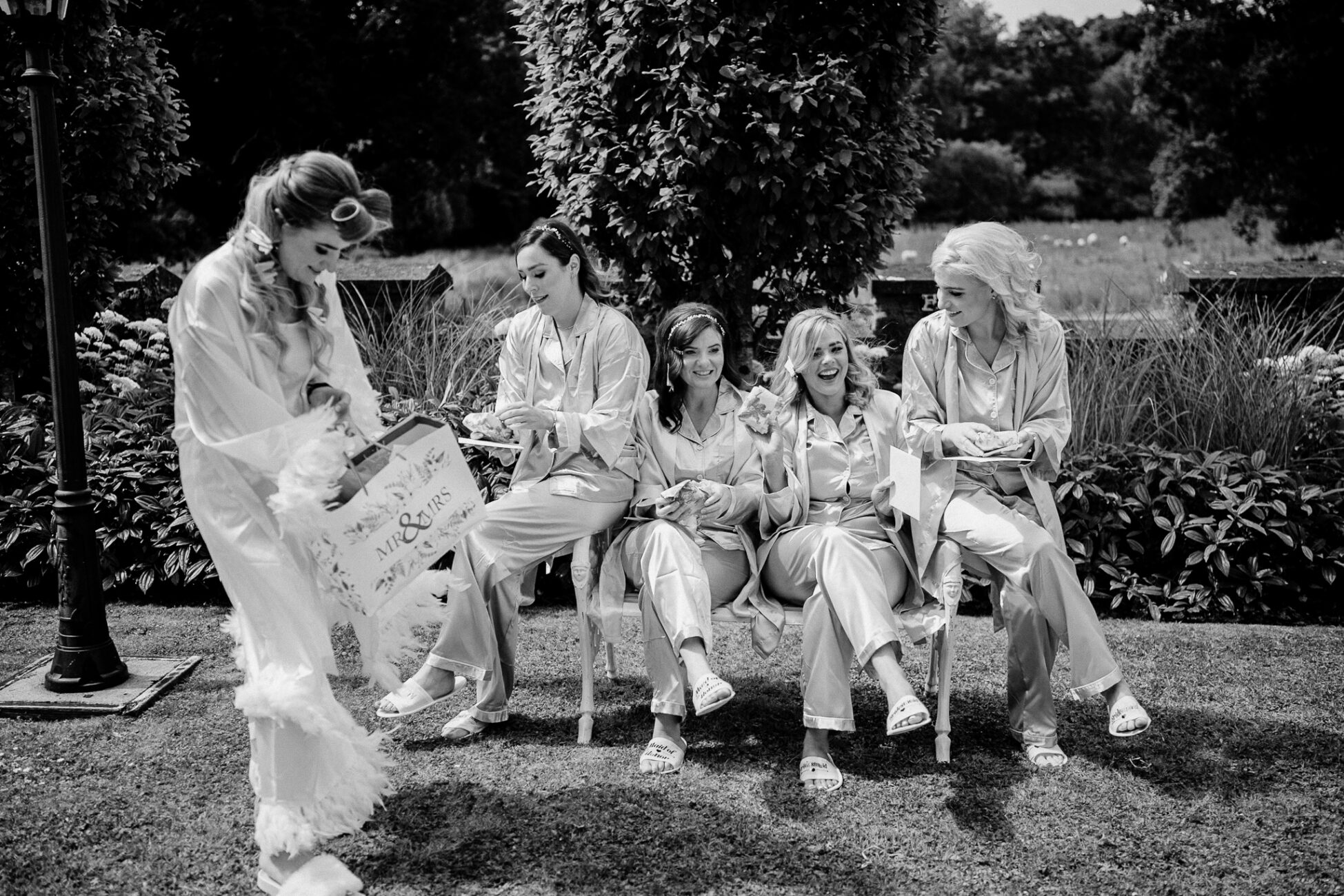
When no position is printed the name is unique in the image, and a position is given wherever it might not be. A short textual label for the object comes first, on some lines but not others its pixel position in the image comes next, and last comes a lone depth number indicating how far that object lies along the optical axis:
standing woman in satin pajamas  2.55
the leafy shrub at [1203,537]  4.79
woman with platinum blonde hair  3.49
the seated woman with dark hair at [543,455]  3.70
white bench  3.49
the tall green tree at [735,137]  4.99
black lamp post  3.85
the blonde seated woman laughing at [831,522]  3.38
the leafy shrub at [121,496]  5.18
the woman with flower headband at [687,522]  3.46
